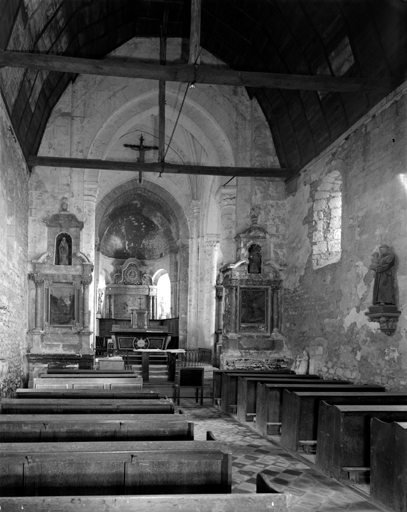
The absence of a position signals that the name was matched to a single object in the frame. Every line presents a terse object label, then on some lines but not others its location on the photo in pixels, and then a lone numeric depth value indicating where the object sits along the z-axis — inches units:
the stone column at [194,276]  929.5
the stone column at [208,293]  893.8
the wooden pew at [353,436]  244.8
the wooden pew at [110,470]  139.8
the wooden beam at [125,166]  591.8
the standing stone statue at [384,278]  390.9
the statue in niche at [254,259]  645.9
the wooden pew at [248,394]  383.9
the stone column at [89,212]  652.1
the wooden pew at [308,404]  293.1
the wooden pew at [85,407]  244.4
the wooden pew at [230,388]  432.8
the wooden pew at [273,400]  339.0
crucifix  784.9
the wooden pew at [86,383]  353.1
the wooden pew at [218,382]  470.6
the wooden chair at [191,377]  484.7
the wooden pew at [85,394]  290.8
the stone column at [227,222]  663.1
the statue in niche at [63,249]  637.3
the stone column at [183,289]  969.6
